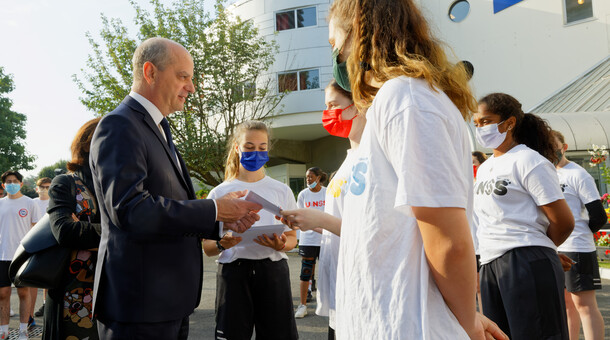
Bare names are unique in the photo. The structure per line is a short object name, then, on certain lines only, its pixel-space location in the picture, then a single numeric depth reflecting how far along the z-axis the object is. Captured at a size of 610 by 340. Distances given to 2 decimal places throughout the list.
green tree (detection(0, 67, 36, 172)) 36.09
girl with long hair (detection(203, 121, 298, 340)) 3.51
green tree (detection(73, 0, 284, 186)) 17.84
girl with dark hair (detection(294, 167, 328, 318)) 6.86
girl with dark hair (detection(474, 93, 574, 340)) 2.82
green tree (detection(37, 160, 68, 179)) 59.88
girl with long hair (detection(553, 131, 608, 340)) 4.30
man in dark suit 1.94
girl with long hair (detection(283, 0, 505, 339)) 1.26
